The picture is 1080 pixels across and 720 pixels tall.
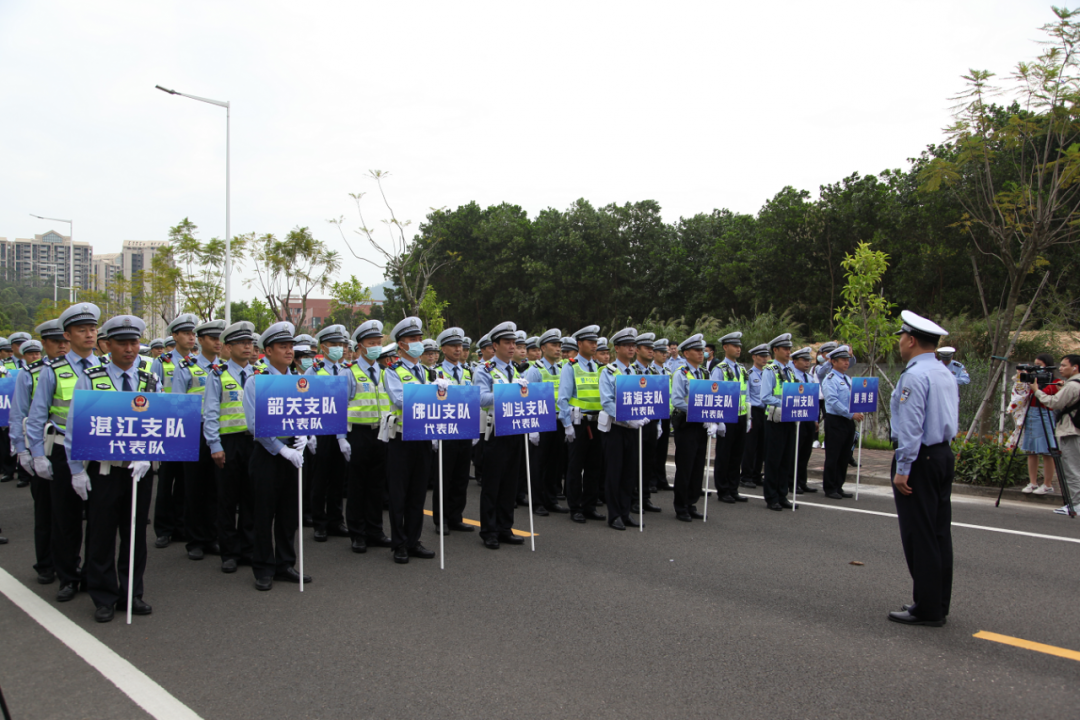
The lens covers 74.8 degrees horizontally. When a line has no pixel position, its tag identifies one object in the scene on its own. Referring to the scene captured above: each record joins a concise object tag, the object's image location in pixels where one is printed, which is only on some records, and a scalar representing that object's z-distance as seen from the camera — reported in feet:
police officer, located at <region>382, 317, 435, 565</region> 21.47
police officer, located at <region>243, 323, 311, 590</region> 18.75
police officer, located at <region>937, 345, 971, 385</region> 37.01
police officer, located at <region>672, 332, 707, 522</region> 27.17
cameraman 28.07
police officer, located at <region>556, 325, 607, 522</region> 26.71
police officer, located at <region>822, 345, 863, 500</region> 32.32
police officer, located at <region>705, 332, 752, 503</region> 30.73
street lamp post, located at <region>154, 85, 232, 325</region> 78.43
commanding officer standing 15.90
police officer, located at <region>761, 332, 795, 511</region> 29.63
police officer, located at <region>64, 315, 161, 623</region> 16.34
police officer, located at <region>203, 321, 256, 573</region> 19.97
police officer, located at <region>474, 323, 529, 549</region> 23.26
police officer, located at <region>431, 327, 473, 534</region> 23.62
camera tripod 28.02
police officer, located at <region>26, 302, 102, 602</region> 16.90
